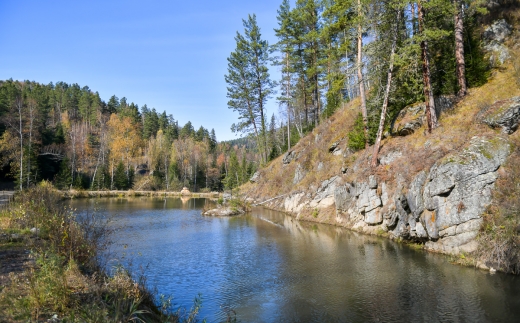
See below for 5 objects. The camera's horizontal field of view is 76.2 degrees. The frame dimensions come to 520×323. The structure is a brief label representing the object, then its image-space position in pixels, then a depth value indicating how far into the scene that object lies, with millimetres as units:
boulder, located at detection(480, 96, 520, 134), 14727
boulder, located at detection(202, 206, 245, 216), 31714
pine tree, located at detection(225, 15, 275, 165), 46281
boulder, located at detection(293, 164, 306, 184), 33094
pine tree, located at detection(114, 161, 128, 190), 62466
